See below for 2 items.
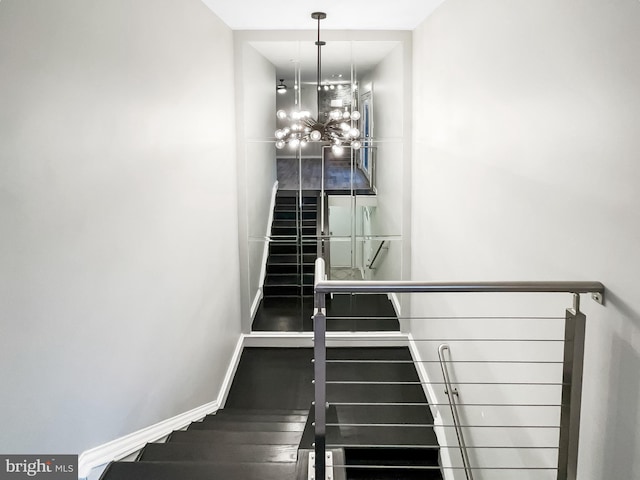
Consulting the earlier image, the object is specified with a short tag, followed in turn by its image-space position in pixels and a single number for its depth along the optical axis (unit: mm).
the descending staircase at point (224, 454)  2100
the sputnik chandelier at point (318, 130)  4718
